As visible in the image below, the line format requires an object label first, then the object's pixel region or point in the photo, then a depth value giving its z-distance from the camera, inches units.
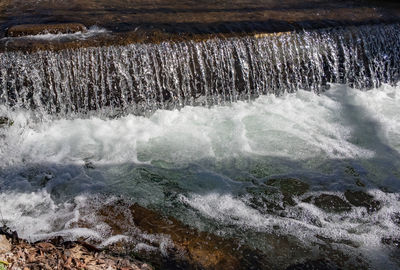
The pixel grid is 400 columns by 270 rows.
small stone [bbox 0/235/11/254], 103.0
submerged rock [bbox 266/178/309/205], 144.7
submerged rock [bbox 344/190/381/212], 140.3
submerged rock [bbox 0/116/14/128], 178.9
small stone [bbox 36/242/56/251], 108.5
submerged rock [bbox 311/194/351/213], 138.9
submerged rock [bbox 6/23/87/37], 194.4
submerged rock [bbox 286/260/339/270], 113.2
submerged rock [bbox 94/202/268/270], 113.3
